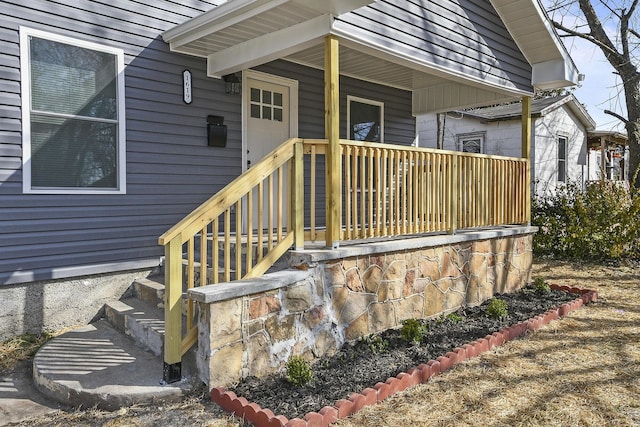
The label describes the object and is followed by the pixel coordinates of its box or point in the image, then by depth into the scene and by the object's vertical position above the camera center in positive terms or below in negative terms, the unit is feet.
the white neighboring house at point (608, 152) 47.73 +7.12
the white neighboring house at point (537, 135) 39.68 +6.96
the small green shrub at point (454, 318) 15.71 -3.56
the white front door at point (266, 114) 18.84 +4.15
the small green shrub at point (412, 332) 13.53 -3.45
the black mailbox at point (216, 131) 17.31 +3.03
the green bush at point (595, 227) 25.66 -0.86
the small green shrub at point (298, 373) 10.53 -3.58
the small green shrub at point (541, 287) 19.95 -3.20
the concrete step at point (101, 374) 9.68 -3.57
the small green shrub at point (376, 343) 12.90 -3.66
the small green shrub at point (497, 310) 16.06 -3.34
